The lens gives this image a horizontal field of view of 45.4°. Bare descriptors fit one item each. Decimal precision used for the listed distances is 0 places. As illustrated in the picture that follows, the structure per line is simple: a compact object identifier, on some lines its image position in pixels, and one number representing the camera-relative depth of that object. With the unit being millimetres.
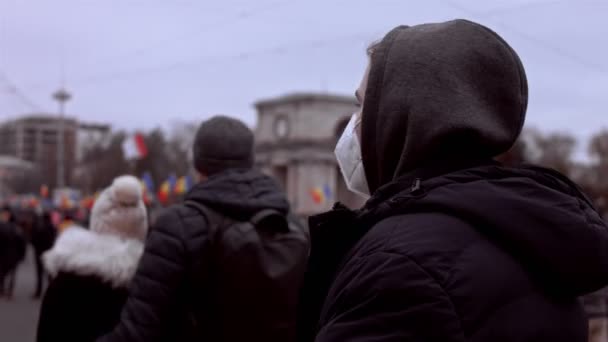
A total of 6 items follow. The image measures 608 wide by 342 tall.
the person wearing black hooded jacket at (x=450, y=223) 1391
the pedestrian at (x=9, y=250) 15031
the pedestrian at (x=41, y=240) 15320
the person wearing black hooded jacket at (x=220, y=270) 2902
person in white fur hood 3205
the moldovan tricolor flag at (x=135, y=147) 20234
